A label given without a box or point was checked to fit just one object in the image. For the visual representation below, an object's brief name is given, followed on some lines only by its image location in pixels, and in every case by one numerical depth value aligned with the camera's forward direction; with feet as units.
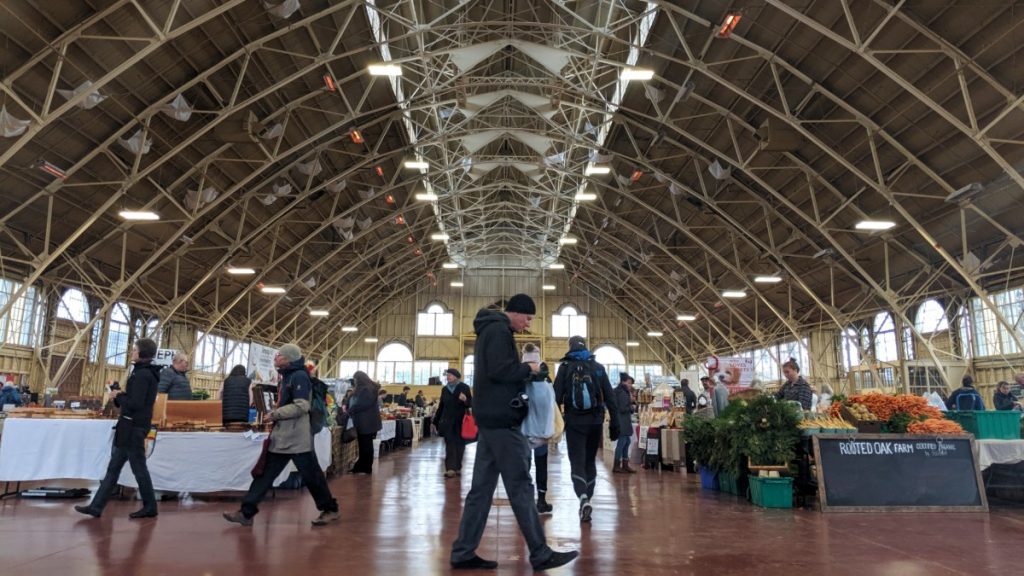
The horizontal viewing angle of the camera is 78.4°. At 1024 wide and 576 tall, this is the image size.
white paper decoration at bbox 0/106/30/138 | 33.71
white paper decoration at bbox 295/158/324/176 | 57.72
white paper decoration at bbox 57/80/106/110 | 34.78
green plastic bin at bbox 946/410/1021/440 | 22.39
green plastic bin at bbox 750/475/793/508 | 20.16
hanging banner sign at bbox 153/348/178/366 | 42.65
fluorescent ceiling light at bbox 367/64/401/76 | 41.32
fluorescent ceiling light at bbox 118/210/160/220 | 43.80
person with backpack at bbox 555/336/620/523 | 17.51
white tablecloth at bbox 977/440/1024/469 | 21.89
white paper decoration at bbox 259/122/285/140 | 48.52
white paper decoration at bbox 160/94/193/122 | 40.88
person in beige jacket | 15.80
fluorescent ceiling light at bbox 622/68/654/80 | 42.09
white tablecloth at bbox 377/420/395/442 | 40.37
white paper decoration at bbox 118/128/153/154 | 42.42
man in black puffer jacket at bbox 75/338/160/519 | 16.83
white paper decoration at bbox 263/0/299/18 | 36.60
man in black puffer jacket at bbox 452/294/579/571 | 11.34
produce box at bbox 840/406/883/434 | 21.76
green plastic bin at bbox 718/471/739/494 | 23.43
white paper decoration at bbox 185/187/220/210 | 52.39
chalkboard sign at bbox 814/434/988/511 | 19.35
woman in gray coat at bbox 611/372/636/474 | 31.89
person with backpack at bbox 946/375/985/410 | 31.42
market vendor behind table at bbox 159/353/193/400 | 23.72
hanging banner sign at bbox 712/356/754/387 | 48.05
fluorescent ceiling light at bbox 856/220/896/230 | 45.69
